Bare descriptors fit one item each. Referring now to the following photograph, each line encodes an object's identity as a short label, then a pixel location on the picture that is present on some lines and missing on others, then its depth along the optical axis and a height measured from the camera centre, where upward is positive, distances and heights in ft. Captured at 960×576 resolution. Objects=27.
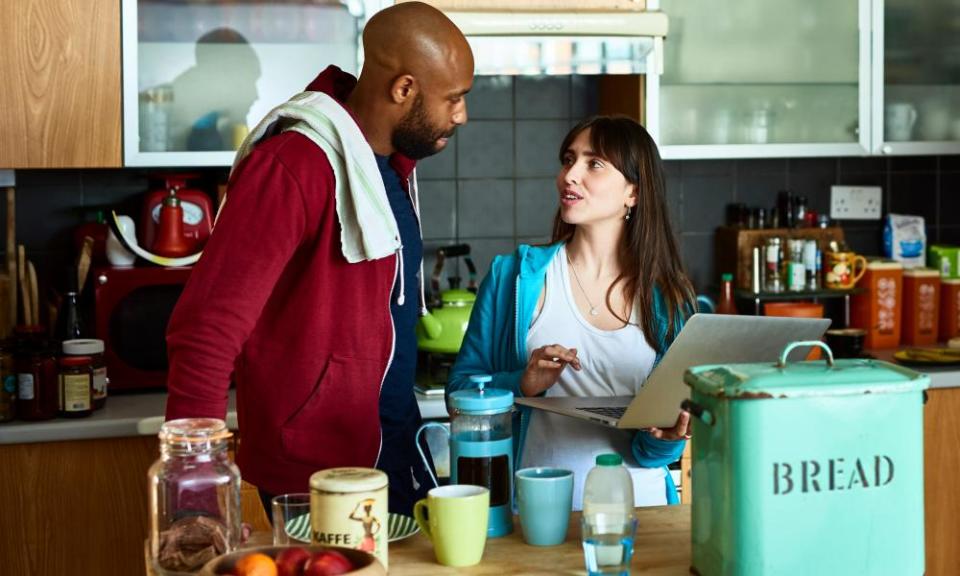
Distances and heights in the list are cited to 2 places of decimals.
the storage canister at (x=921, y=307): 11.58 -0.38
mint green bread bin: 4.56 -0.76
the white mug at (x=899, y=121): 11.21 +1.32
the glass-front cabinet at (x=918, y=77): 11.12 +1.73
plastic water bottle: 4.77 -0.98
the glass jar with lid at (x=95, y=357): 9.15 -0.67
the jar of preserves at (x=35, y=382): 8.89 -0.82
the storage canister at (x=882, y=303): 11.49 -0.34
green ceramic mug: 4.87 -1.02
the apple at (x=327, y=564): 3.97 -0.96
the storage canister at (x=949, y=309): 11.68 -0.40
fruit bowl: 3.97 -0.96
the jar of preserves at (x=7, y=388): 8.88 -0.86
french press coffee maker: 5.33 -0.78
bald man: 5.63 +0.03
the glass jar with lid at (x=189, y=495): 4.42 -0.82
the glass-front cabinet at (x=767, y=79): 10.77 +1.67
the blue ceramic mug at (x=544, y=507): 5.18 -1.01
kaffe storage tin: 4.50 -0.88
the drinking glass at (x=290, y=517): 4.75 -0.96
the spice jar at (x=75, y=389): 8.91 -0.87
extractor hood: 9.56 +1.79
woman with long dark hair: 7.17 -0.21
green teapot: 10.04 -0.49
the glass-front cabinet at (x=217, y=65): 9.69 +1.63
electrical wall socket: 12.14 +0.64
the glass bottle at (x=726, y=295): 11.21 -0.26
